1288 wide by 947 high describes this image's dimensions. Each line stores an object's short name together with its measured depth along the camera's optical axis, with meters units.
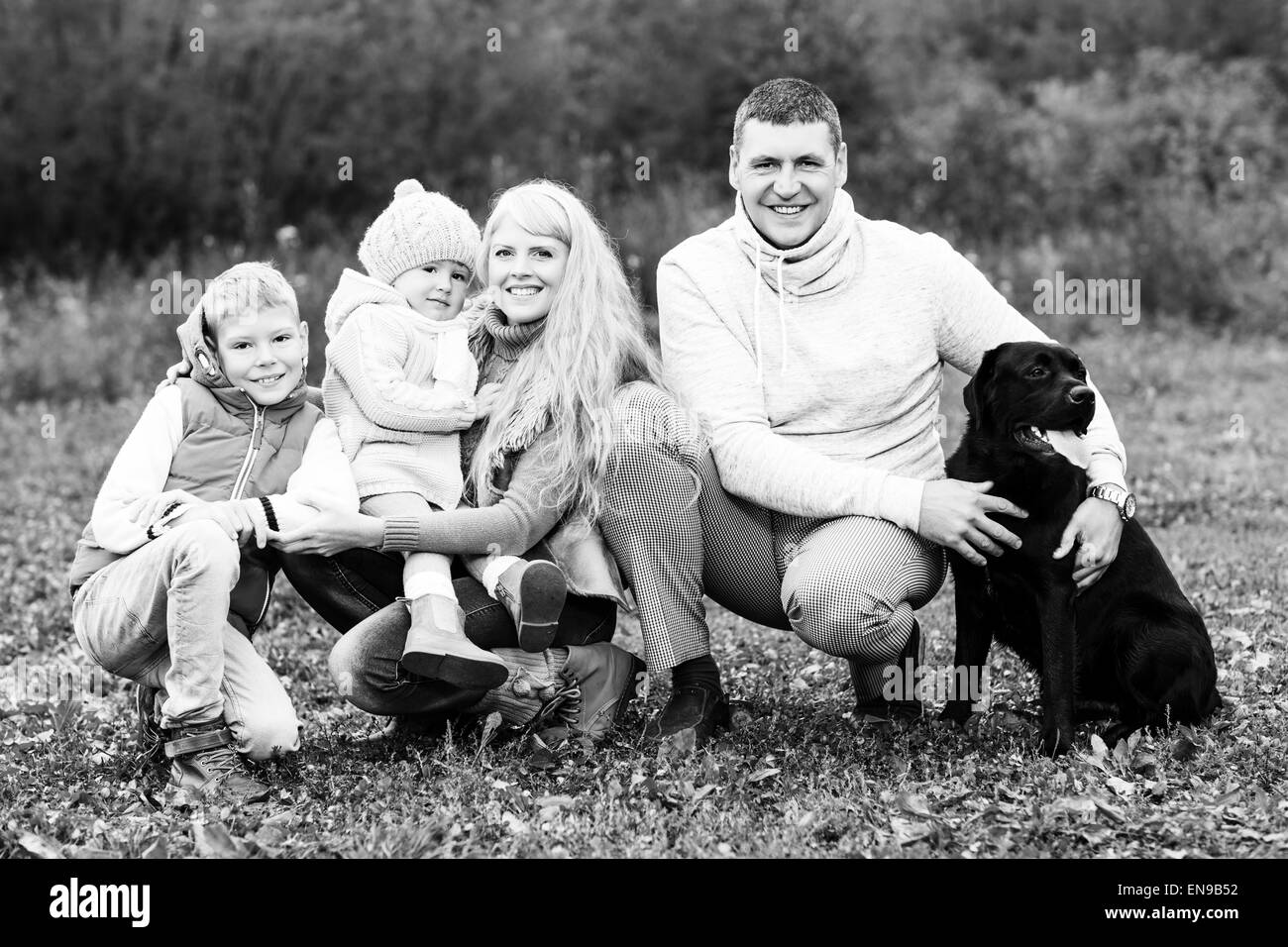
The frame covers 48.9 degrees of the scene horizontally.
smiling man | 4.11
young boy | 3.85
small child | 3.93
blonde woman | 4.10
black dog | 4.04
